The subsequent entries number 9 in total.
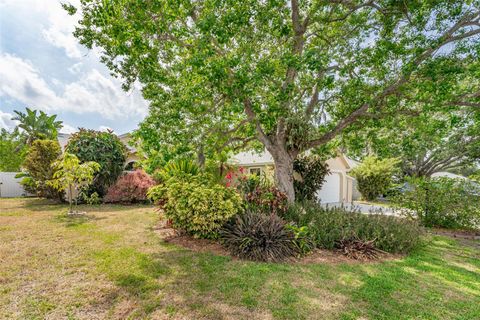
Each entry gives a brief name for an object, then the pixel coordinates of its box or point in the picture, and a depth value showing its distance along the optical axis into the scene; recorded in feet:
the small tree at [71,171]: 31.43
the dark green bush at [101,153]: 43.47
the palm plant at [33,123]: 71.97
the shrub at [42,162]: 43.19
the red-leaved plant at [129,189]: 44.45
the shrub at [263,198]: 24.40
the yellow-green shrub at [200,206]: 20.90
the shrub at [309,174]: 44.27
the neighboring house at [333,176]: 58.20
